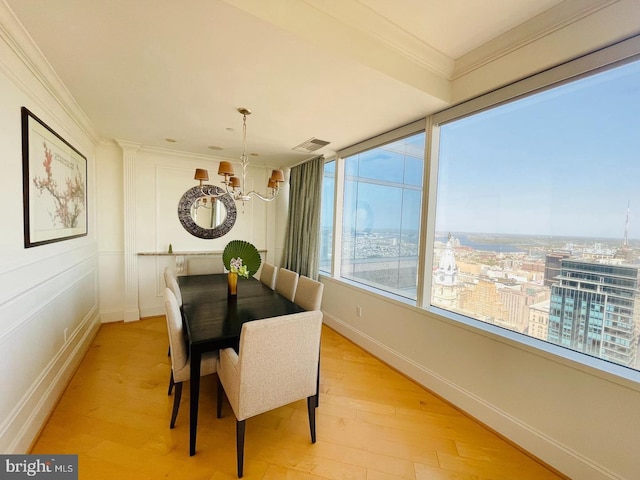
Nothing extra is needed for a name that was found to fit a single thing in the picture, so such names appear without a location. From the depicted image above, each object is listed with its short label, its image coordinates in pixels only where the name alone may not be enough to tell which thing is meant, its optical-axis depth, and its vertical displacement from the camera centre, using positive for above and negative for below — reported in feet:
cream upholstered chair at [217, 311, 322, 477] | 4.80 -2.81
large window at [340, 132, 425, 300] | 8.96 +0.44
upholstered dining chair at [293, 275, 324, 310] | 7.64 -2.13
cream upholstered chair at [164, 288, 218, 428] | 5.60 -2.96
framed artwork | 5.63 +0.80
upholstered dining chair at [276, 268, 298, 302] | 8.91 -2.13
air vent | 10.62 +3.38
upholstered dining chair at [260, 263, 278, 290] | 10.22 -2.14
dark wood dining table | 5.32 -2.37
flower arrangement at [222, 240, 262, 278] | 9.34 -1.19
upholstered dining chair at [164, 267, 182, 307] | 7.41 -1.87
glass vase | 8.20 -1.97
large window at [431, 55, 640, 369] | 4.85 +0.40
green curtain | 12.67 +0.26
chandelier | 6.65 +1.30
